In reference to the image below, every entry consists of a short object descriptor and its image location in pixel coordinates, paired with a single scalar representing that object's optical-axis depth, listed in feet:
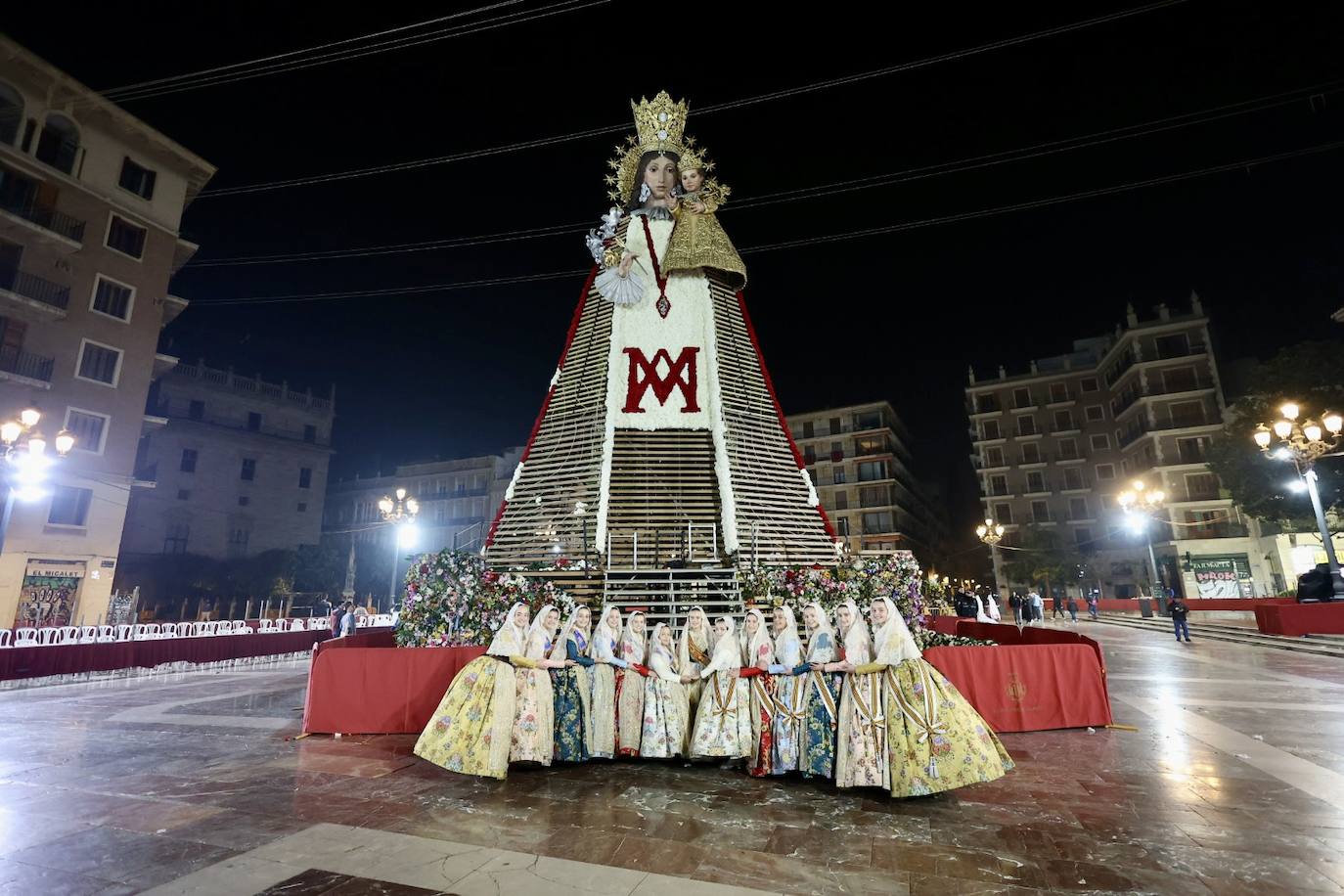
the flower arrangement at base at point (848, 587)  30.68
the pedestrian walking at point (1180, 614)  59.72
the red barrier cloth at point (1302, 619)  52.54
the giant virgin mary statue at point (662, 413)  37.76
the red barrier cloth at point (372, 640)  30.06
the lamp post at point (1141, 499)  76.69
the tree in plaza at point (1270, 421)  72.54
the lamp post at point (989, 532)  89.92
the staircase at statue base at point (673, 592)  32.14
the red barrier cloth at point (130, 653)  39.22
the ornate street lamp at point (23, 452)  36.47
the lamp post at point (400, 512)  57.00
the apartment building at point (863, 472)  159.22
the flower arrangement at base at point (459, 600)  28.30
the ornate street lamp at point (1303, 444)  44.86
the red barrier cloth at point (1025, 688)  24.63
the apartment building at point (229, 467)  101.40
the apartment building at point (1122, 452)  118.52
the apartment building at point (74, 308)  64.80
